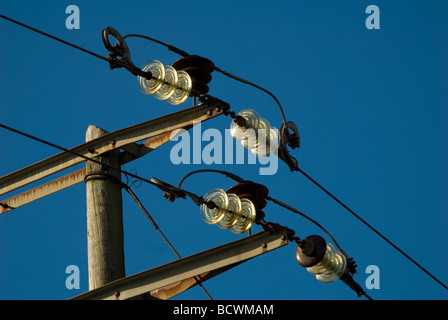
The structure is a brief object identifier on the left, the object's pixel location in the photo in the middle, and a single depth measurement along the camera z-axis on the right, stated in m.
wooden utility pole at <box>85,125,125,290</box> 14.02
